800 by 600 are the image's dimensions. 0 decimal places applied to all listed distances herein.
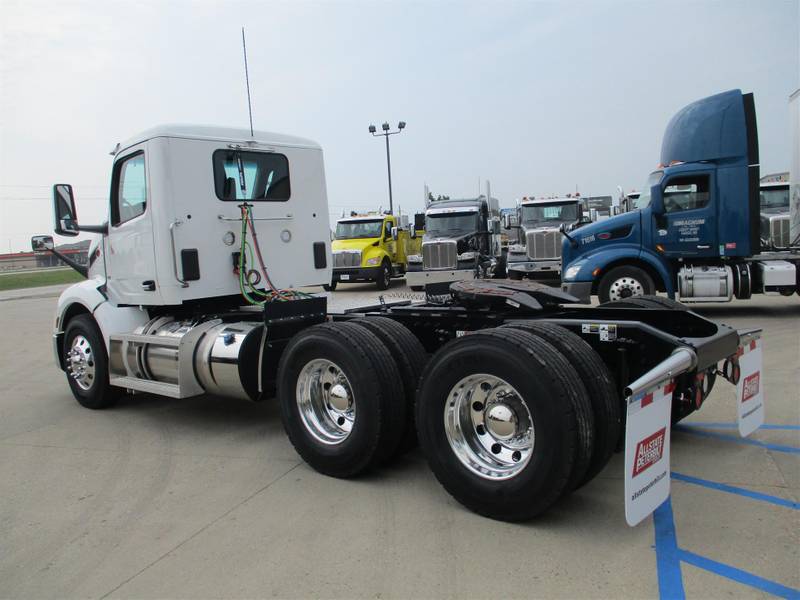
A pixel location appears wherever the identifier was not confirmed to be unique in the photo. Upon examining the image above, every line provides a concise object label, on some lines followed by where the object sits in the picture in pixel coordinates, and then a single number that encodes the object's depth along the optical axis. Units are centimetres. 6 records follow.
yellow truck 1984
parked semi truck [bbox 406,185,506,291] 1741
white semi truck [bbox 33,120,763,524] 335
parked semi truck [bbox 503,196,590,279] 1709
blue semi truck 1029
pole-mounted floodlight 3309
